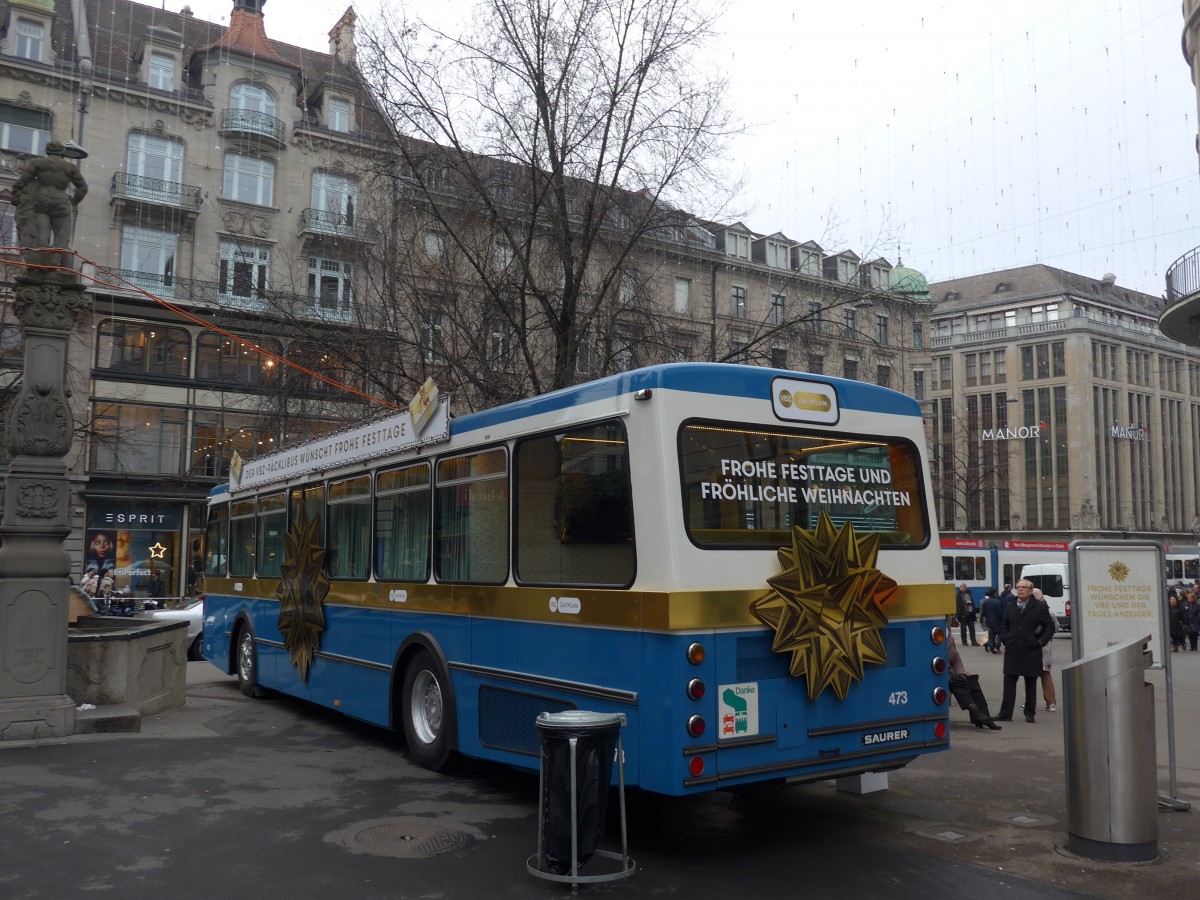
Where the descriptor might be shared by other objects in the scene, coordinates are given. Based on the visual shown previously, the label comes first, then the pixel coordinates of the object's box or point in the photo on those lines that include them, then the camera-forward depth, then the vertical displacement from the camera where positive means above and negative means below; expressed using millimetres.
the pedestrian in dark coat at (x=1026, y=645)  12453 -1186
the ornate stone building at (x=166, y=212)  31891 +10901
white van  37969 -1235
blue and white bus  6301 -223
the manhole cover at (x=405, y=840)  6566 -1954
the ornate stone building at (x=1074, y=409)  74250 +10392
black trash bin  5871 -1384
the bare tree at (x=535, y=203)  14070 +4823
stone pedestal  10281 +97
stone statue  10820 +3608
